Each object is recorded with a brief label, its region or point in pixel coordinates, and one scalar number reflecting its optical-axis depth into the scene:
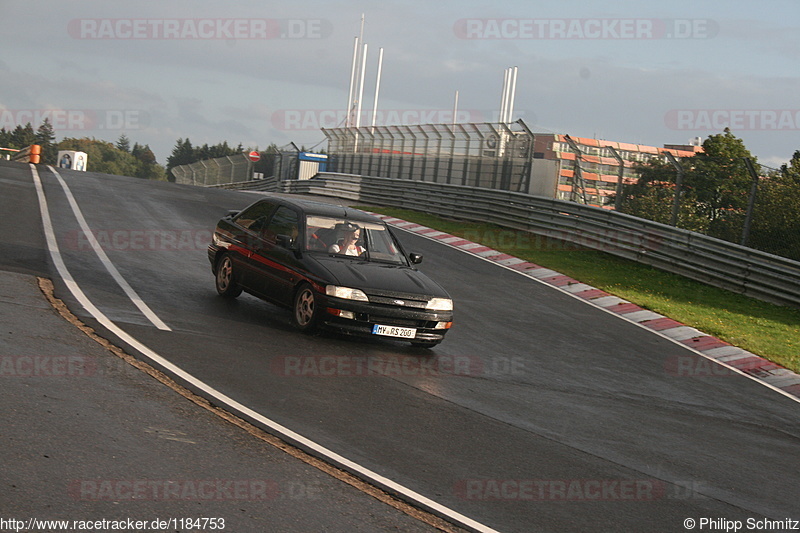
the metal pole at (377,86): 61.19
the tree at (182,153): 187.25
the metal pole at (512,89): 58.41
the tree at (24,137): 173.00
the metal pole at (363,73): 59.44
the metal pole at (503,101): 57.38
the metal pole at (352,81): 59.62
